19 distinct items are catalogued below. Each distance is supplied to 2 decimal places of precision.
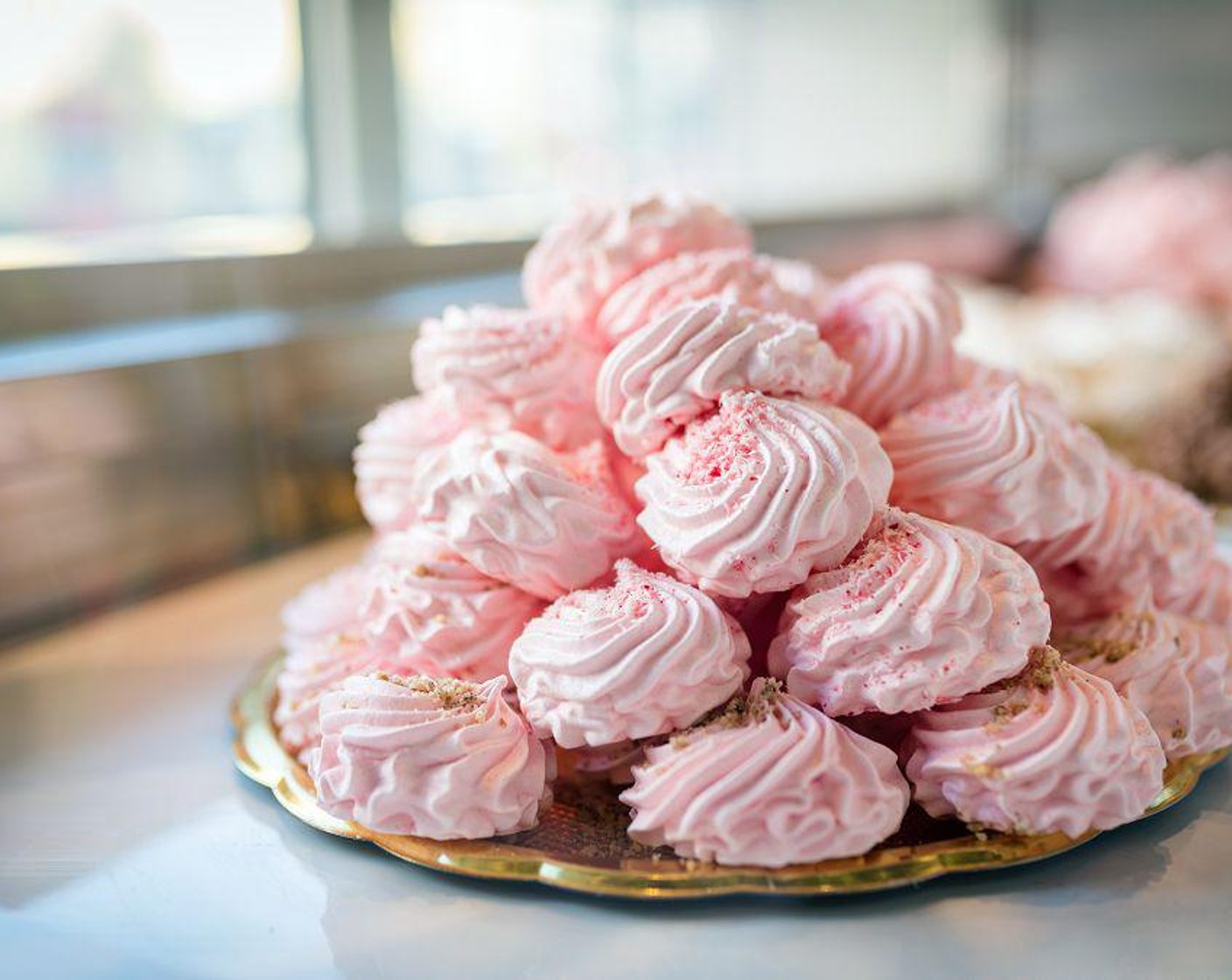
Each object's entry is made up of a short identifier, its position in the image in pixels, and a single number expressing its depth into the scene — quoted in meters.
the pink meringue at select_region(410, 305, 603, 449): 0.50
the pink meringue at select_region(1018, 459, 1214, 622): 0.52
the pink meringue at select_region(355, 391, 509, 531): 0.54
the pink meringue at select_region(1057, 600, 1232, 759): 0.49
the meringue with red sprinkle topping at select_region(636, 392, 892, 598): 0.44
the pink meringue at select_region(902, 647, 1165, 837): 0.43
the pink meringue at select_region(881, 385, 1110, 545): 0.49
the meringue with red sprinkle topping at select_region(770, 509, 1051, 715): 0.43
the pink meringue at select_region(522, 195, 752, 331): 0.53
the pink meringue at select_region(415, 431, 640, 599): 0.47
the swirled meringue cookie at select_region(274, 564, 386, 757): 0.52
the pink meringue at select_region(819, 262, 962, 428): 0.52
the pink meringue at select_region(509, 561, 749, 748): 0.44
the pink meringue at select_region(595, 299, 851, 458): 0.47
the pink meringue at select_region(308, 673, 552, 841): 0.44
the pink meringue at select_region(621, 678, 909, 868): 0.42
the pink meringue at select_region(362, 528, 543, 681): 0.49
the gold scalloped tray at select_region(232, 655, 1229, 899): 0.42
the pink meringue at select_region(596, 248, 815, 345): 0.51
